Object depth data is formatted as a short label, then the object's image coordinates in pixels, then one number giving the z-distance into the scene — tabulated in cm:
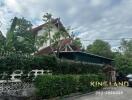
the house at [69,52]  968
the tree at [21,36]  782
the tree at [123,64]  1270
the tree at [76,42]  1035
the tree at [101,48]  2245
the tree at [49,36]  856
